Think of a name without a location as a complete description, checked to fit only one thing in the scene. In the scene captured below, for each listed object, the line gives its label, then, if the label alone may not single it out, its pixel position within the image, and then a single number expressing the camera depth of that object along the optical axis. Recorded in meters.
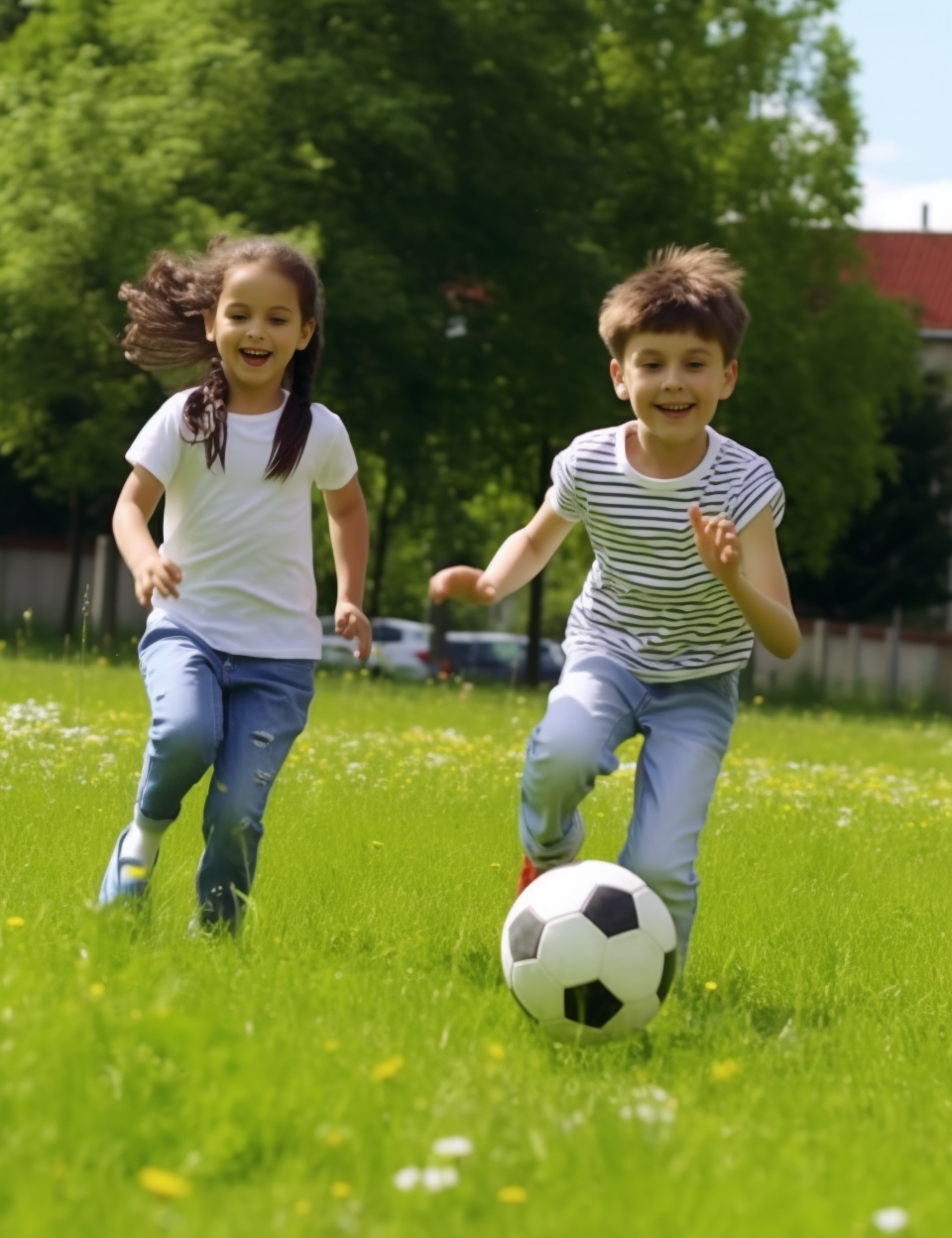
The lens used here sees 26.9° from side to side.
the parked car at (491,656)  42.38
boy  5.34
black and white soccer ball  4.50
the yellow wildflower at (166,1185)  2.79
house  68.19
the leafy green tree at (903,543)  46.91
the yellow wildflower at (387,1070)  3.51
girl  5.46
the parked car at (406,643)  39.60
